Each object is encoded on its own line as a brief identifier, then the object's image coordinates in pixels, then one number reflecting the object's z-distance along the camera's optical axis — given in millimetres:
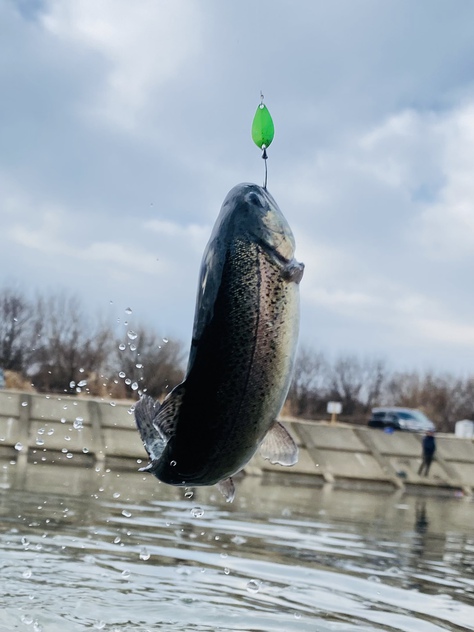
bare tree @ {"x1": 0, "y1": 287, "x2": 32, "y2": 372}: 64631
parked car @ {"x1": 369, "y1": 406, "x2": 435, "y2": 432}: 47778
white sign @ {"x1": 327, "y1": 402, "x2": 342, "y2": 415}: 39531
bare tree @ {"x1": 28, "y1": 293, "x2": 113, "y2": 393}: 39188
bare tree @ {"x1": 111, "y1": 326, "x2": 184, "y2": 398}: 30953
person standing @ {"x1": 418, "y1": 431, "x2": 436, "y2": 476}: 26812
